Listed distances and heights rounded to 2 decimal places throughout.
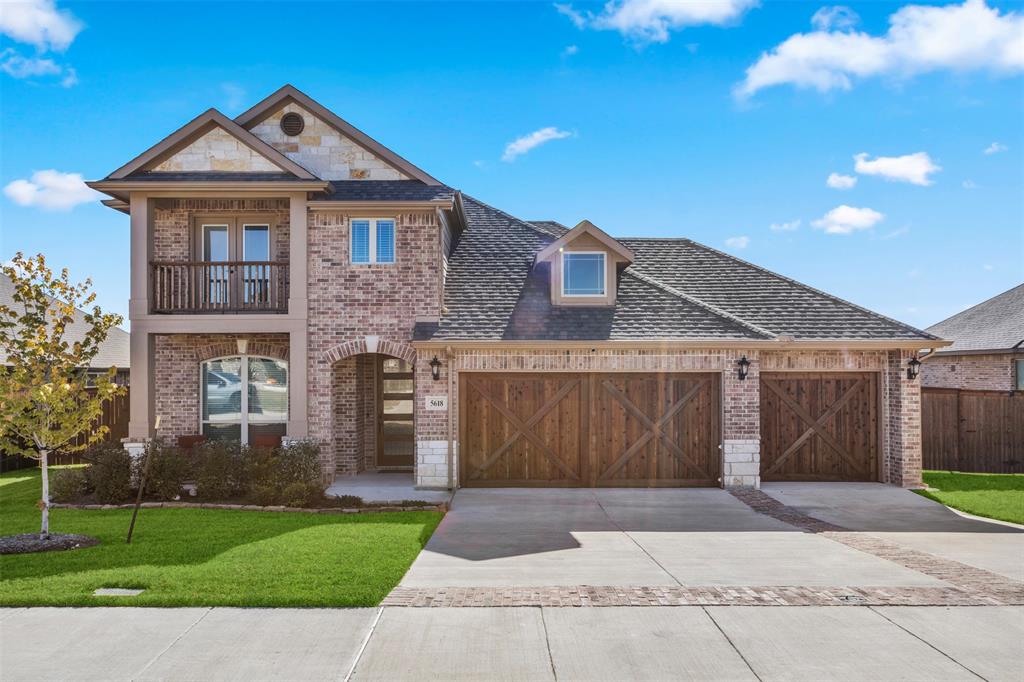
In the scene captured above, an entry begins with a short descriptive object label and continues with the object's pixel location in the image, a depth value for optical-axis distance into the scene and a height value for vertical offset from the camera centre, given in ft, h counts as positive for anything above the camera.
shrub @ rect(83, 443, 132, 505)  40.93 -5.84
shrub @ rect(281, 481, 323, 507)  39.52 -6.73
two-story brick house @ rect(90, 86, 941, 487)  46.93 +1.86
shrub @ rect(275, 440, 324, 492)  41.83 -5.43
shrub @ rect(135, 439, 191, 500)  40.96 -5.76
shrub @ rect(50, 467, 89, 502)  41.47 -6.48
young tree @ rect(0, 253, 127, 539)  30.35 -0.30
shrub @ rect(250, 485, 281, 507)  39.99 -6.86
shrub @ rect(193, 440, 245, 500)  41.34 -5.65
